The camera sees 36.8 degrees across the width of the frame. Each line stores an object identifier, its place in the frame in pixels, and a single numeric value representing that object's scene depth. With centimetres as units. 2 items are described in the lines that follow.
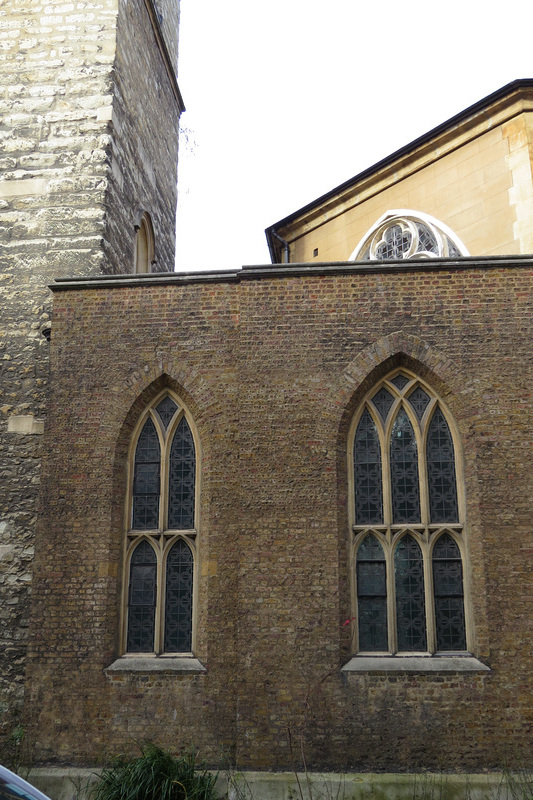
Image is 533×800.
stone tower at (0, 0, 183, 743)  1093
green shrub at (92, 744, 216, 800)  793
